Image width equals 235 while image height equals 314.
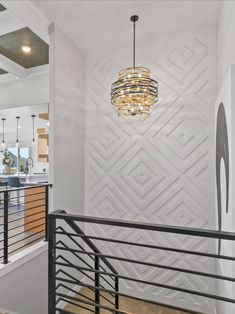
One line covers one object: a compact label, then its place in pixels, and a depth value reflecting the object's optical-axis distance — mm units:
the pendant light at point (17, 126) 6770
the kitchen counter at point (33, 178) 6668
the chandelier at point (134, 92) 2232
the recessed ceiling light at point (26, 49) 3533
